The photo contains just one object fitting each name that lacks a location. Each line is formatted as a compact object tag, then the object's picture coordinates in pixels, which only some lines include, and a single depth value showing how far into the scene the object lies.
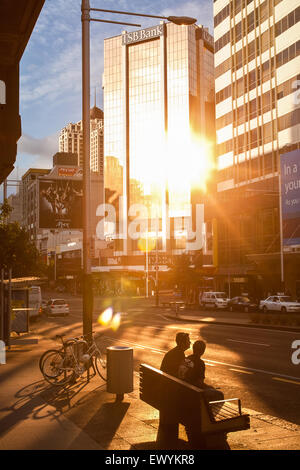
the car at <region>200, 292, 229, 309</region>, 52.72
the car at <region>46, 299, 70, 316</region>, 45.33
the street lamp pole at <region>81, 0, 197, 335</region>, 14.66
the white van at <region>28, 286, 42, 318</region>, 39.34
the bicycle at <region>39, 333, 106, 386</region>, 13.42
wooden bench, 6.80
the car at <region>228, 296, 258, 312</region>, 49.01
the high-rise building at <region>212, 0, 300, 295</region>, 58.16
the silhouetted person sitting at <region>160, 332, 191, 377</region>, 8.37
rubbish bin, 10.96
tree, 19.59
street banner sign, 51.12
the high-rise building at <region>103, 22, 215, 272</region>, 141.50
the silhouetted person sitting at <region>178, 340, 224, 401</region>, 7.80
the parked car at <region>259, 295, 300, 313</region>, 41.69
